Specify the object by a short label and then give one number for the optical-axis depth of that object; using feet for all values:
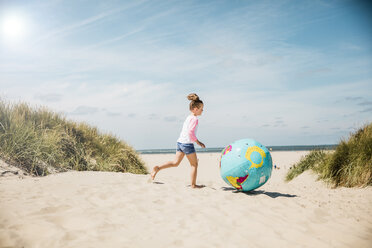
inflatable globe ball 18.65
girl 20.02
